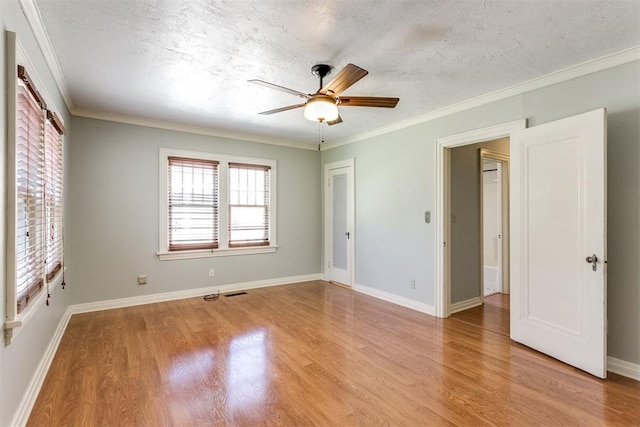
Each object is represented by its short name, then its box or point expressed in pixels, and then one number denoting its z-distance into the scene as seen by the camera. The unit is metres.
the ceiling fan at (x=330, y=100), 2.25
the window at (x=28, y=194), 1.68
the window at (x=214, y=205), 4.51
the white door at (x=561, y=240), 2.41
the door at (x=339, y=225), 5.30
